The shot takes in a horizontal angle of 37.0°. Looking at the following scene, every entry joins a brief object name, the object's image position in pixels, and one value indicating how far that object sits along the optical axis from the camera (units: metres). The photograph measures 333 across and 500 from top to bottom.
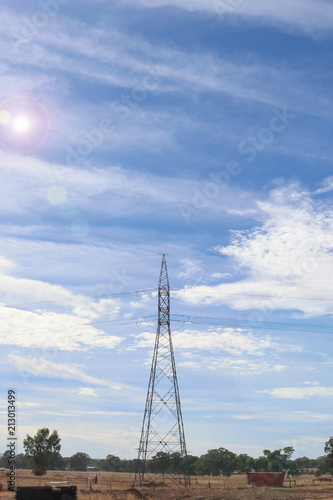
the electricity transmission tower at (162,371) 54.00
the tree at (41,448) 87.06
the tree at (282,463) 150.93
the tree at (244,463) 167.32
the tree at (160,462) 141.12
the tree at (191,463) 175.09
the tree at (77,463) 196.75
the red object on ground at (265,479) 78.94
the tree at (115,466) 188.82
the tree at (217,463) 165.19
